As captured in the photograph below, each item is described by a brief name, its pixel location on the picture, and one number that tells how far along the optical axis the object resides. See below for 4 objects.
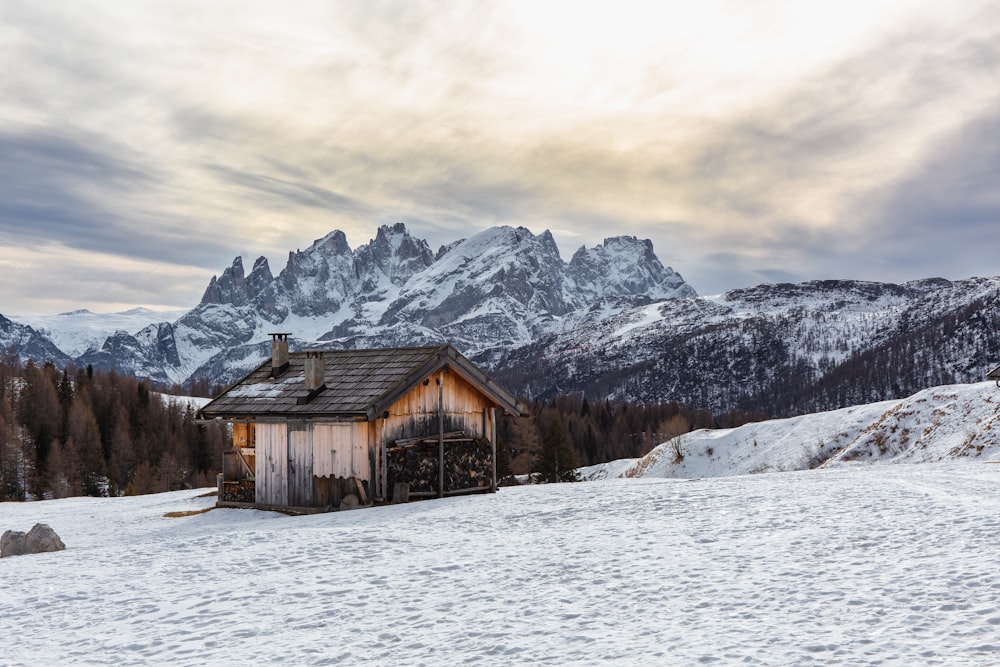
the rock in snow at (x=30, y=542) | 21.00
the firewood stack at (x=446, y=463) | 27.09
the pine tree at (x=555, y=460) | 87.00
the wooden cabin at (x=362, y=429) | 26.44
